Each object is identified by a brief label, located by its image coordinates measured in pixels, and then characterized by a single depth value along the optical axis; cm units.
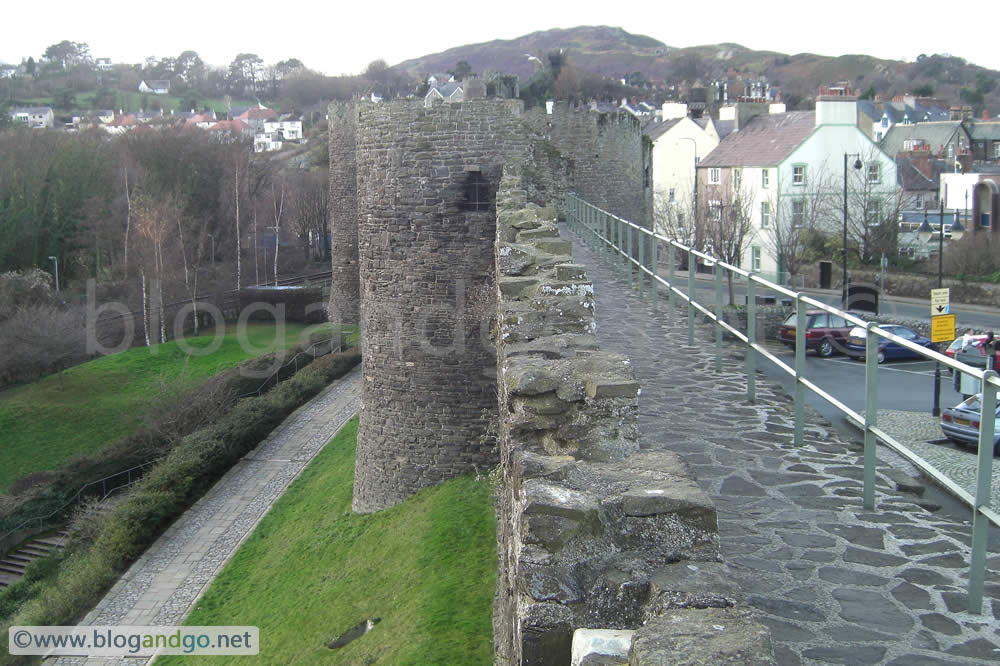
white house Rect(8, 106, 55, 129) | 11561
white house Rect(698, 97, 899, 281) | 3988
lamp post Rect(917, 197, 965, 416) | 3091
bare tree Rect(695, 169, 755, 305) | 3431
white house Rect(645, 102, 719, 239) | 5050
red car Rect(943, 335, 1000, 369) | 1608
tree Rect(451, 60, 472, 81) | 11027
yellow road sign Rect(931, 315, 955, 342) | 1875
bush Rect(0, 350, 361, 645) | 1756
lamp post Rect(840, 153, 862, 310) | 3202
